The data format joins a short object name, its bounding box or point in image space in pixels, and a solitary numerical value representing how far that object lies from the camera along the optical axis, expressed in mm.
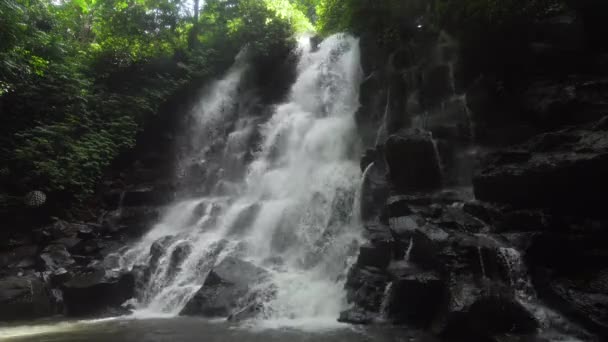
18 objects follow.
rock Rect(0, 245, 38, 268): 12328
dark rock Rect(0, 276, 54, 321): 10055
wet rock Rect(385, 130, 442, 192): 10180
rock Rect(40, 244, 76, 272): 12477
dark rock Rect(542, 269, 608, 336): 6066
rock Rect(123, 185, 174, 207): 17219
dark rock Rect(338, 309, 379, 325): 7820
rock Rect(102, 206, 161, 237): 15562
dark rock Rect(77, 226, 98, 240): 14336
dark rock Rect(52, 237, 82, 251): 13570
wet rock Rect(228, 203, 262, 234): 13320
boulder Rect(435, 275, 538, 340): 6398
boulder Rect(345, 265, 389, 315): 8211
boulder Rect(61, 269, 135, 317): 10617
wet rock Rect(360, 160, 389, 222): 10906
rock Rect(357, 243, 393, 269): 8938
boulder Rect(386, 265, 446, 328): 7500
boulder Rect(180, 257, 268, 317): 9305
